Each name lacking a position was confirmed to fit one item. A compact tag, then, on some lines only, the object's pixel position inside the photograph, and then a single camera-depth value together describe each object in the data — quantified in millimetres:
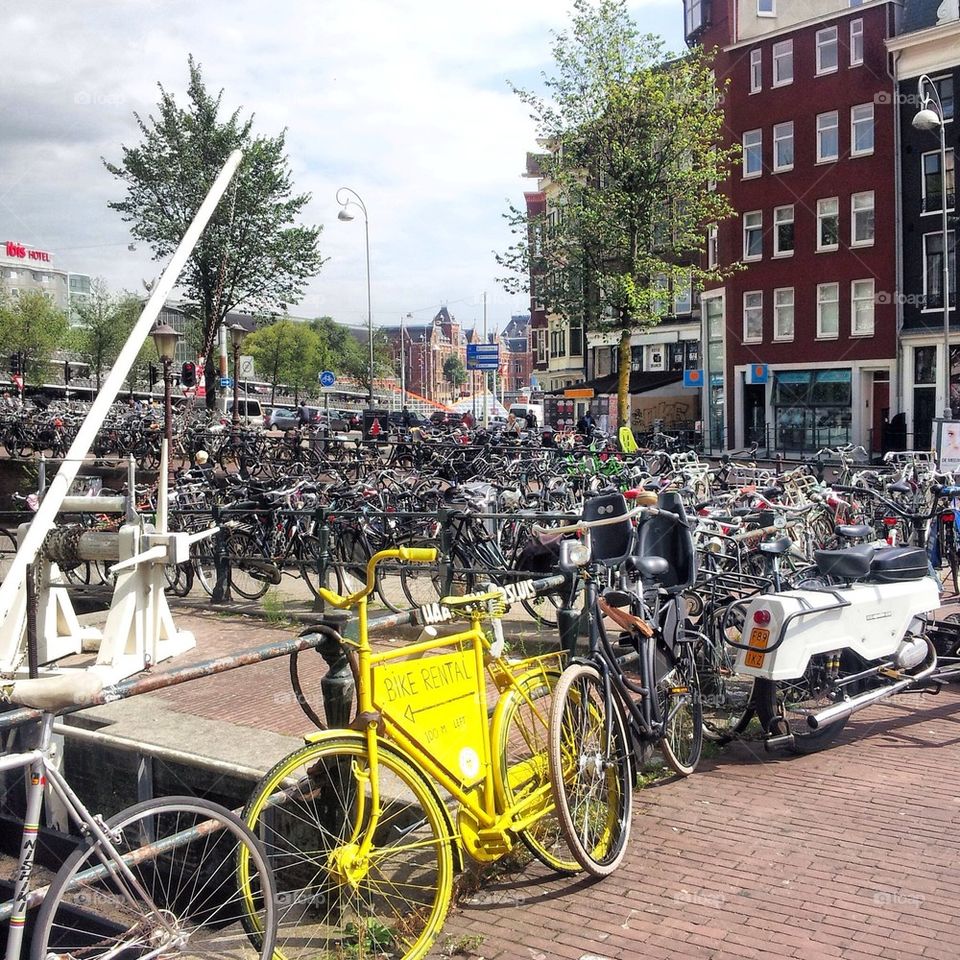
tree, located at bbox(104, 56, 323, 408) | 31734
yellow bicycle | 3309
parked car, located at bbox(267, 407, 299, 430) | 44875
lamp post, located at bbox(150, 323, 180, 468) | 19438
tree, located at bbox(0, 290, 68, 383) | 58062
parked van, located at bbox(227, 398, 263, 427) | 54656
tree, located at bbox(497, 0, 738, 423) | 26891
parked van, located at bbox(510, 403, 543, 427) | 51975
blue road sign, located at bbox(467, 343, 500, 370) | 36188
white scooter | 5340
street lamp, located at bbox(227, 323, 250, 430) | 28109
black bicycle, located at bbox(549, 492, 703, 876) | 4117
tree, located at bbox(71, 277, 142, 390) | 64312
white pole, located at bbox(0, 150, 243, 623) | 7027
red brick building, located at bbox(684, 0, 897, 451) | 35219
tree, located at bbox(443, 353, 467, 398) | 139000
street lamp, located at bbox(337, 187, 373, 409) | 39031
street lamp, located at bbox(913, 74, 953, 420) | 22312
